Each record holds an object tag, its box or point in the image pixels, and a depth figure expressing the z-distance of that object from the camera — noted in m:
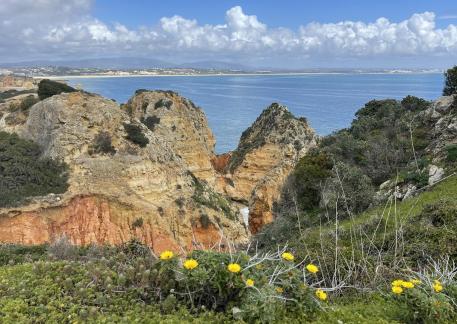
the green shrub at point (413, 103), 37.72
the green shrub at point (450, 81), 31.69
